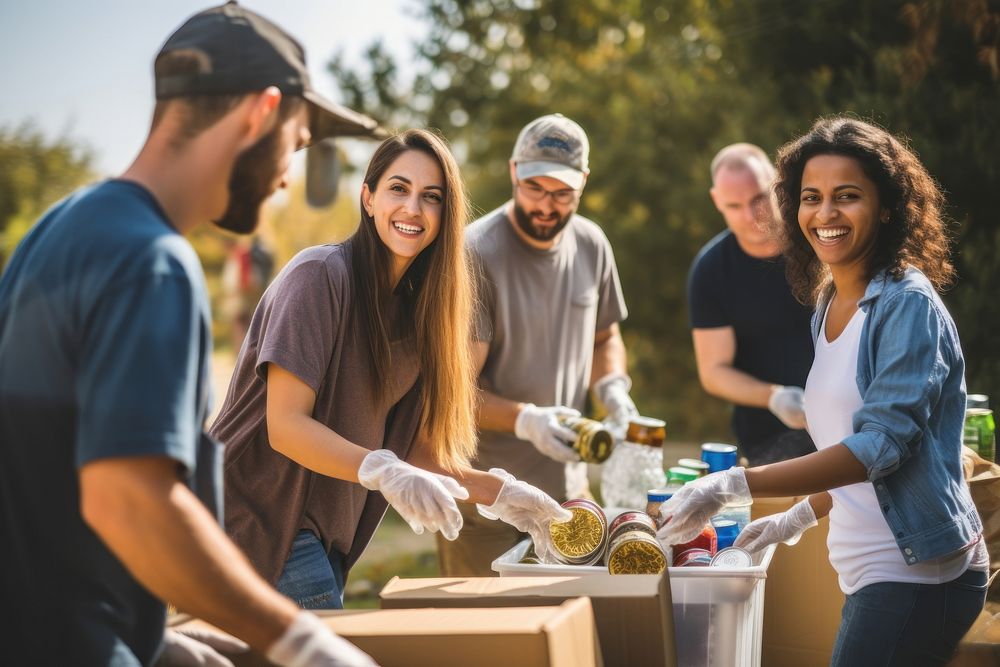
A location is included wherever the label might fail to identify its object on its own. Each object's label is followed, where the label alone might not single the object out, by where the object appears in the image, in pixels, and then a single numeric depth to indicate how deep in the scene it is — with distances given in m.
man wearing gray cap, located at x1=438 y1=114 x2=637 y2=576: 3.86
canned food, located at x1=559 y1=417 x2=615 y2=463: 3.44
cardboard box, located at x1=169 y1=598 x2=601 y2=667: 1.79
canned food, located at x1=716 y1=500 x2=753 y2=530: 3.02
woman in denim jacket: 2.13
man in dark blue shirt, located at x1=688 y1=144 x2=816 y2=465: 4.26
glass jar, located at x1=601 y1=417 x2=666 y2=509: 3.44
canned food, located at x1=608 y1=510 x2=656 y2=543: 2.55
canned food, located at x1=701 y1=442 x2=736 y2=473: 3.26
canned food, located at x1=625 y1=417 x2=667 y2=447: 3.43
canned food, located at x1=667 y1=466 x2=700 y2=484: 3.28
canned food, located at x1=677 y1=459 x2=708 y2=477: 3.32
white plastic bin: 2.49
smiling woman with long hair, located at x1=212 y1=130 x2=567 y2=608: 2.39
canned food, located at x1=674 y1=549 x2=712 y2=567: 2.60
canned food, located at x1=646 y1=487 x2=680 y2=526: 2.78
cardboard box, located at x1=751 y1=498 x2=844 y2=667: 3.12
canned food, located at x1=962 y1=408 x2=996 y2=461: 3.25
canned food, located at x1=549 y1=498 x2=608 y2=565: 2.68
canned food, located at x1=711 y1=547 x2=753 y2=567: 2.59
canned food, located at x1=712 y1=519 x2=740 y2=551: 2.79
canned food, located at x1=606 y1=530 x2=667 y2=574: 2.47
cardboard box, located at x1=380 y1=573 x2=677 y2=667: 2.07
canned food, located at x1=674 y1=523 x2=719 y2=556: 2.71
